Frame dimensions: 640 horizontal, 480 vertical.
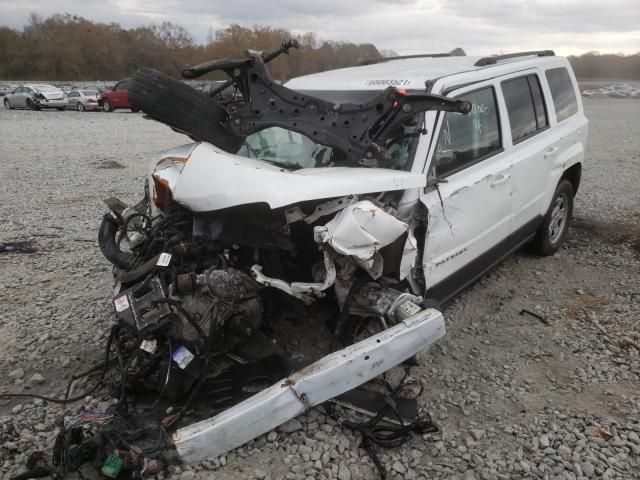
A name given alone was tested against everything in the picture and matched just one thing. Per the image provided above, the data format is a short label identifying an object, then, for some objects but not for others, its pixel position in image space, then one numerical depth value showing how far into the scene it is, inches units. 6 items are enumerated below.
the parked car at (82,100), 1016.2
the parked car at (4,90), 1422.2
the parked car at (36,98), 1007.0
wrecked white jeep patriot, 106.2
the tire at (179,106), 123.7
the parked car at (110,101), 975.0
